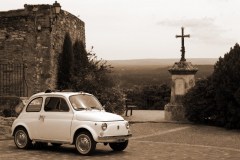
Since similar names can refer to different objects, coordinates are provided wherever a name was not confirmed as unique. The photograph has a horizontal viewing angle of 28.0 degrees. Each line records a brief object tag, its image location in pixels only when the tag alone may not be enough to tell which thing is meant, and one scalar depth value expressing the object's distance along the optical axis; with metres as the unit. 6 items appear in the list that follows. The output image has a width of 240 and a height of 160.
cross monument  21.42
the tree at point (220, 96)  18.80
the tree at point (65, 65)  22.97
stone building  21.86
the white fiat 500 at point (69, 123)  11.78
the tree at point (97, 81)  22.05
